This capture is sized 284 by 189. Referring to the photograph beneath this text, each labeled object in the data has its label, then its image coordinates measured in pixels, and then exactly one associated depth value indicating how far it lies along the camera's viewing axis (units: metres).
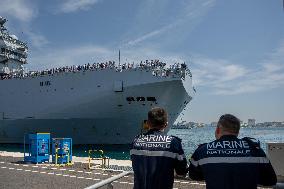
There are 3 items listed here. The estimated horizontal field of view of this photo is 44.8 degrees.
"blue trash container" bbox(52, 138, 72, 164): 16.94
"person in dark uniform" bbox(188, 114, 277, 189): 3.02
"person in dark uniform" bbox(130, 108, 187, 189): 3.39
